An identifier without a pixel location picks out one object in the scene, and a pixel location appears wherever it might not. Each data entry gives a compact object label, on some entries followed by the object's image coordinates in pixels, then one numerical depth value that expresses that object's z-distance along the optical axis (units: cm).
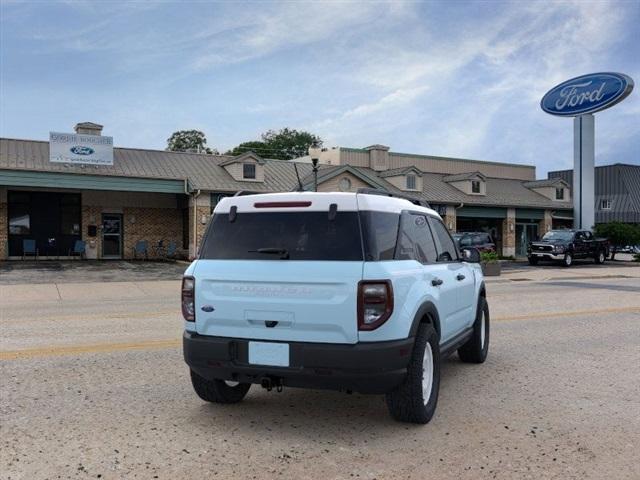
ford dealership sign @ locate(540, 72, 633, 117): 3400
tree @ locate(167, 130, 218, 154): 7175
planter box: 2309
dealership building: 2731
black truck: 2995
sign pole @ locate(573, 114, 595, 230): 3678
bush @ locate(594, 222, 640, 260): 3634
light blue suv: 434
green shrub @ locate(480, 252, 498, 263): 2319
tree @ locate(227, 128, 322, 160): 7369
